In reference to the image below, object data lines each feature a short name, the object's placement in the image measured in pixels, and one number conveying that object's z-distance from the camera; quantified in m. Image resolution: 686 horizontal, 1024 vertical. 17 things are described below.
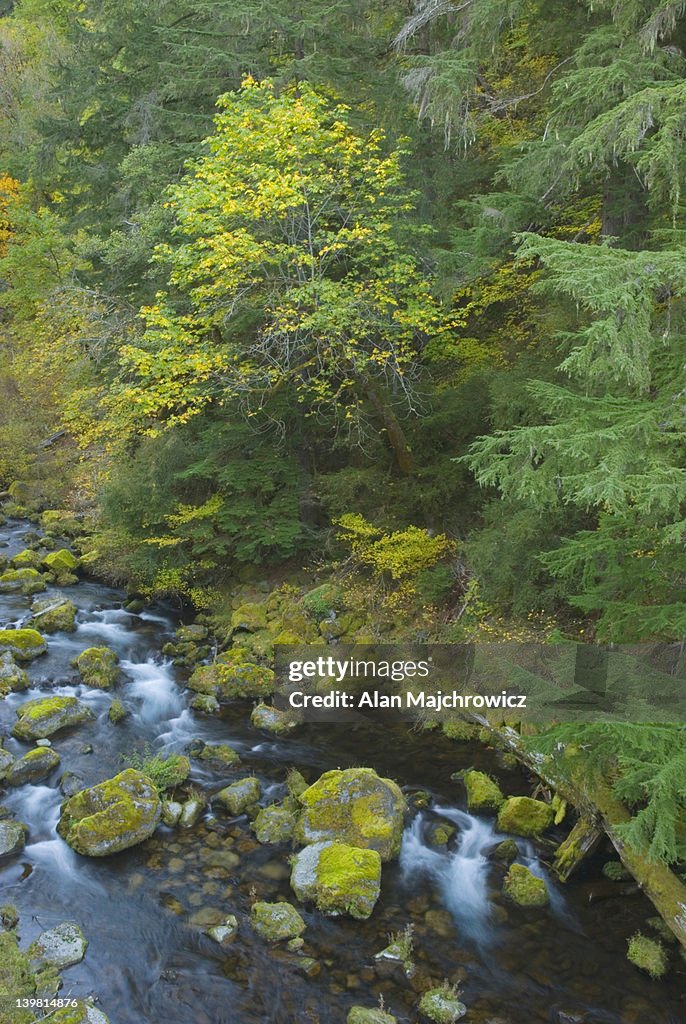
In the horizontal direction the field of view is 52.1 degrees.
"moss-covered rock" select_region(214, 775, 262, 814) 7.96
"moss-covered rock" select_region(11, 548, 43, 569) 15.51
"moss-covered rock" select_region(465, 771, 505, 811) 7.93
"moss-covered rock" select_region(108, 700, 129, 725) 9.86
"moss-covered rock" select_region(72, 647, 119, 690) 10.77
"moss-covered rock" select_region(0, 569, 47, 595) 14.34
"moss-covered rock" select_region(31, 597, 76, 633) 12.45
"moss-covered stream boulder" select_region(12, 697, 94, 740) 9.20
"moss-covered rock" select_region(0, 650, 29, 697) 10.25
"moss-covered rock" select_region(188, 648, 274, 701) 10.68
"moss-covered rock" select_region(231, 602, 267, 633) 12.27
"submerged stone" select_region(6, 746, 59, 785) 8.29
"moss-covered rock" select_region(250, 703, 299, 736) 9.74
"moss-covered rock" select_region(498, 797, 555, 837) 7.47
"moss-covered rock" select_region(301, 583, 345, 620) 11.73
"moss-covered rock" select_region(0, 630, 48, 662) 11.23
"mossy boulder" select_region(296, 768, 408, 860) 7.19
